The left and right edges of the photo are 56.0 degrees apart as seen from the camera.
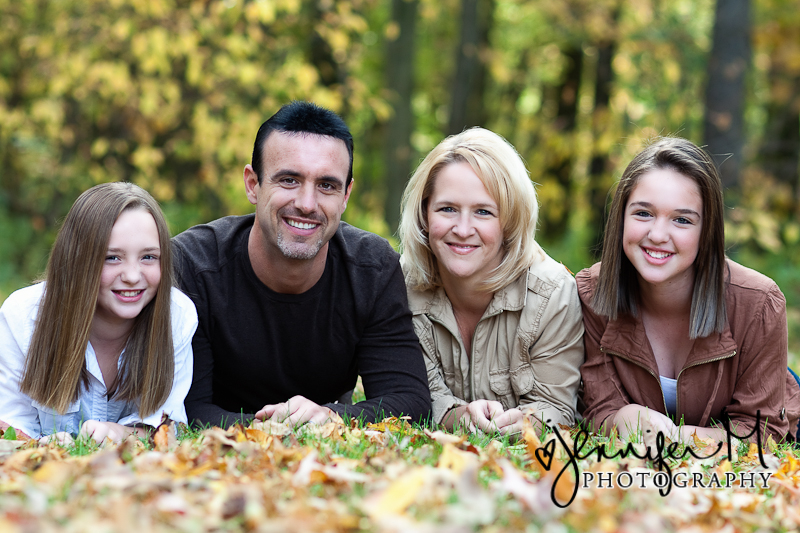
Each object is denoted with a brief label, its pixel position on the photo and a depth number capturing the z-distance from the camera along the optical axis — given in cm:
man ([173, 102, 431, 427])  358
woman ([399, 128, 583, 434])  371
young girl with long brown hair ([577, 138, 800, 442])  356
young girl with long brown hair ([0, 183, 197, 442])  322
